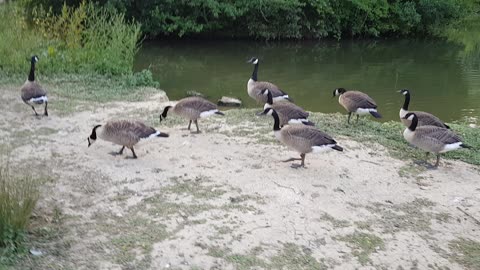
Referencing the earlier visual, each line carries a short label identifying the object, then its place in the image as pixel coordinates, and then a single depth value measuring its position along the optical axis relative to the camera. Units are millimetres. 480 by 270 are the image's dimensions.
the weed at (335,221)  6414
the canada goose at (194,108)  9473
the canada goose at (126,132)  8031
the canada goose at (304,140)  8000
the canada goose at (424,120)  9812
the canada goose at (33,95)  9984
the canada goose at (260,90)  11641
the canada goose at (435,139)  8539
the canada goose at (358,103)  10438
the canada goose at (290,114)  9679
